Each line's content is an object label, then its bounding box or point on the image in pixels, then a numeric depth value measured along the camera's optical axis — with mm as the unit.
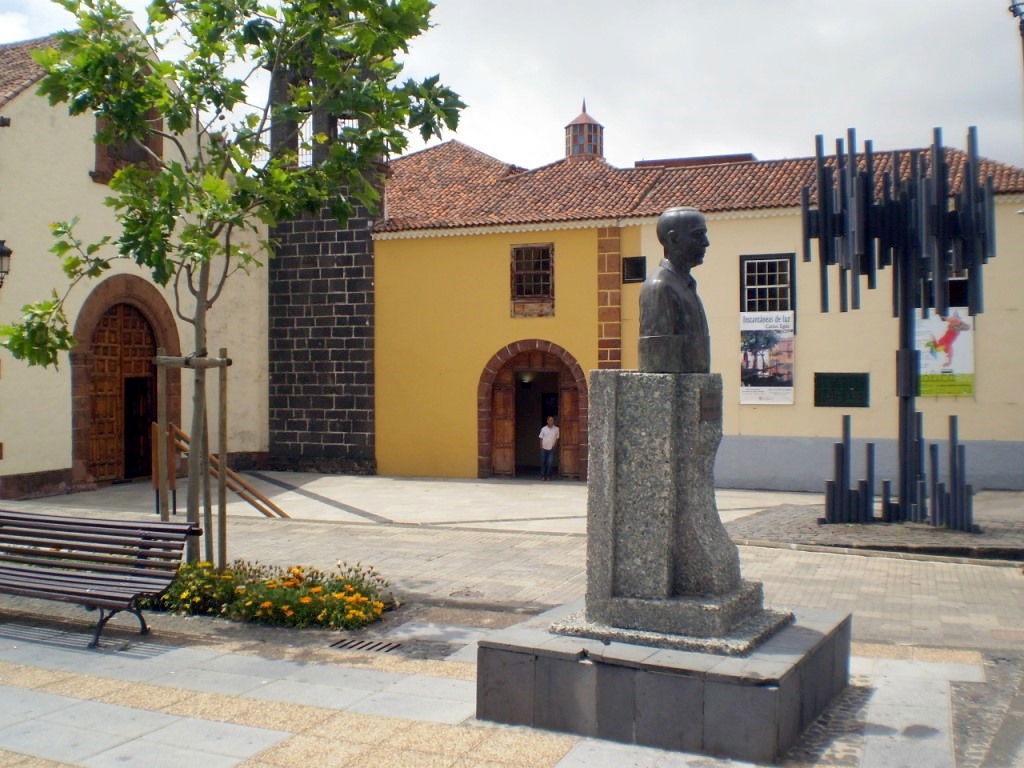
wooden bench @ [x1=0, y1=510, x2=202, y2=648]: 7258
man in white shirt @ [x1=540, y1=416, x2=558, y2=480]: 21312
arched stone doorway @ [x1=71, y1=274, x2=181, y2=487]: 17547
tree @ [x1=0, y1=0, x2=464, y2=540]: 8031
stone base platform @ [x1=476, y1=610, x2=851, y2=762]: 4910
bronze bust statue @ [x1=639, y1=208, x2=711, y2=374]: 5789
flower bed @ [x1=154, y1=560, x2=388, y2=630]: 7715
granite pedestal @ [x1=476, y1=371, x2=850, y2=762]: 5152
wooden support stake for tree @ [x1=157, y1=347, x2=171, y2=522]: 9711
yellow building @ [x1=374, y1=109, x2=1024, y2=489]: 18562
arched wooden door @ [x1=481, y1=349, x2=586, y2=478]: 21344
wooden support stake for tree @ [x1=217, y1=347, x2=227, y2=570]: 8406
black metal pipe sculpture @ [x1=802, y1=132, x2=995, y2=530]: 12758
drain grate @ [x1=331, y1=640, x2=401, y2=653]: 7148
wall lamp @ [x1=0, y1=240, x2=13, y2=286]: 11602
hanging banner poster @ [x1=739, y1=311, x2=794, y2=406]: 19516
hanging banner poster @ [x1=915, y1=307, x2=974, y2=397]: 18375
